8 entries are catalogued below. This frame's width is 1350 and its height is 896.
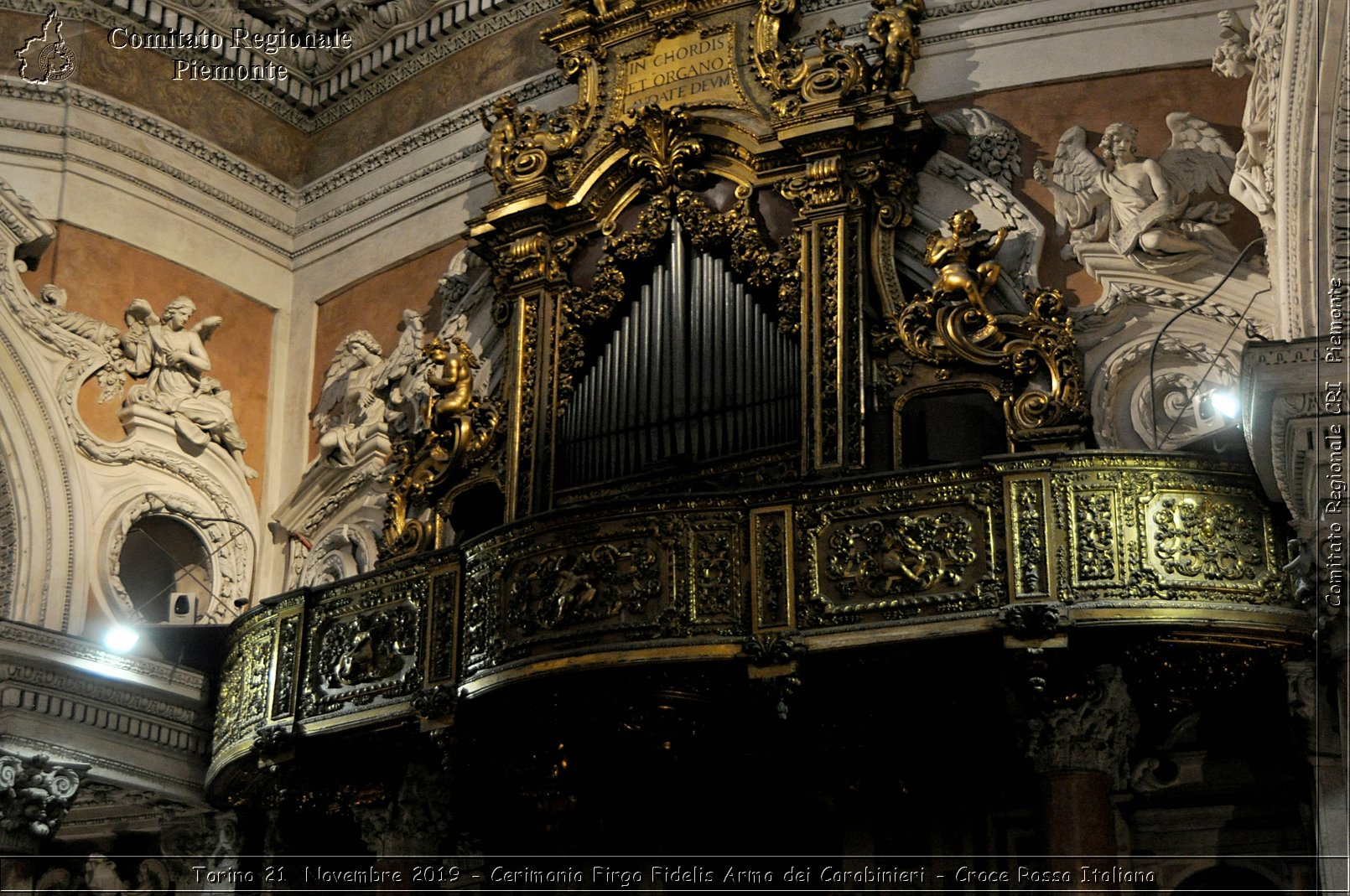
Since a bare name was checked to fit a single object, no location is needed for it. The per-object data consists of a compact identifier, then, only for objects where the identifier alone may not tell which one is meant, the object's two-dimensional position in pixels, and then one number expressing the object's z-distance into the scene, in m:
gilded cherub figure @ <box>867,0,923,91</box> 14.09
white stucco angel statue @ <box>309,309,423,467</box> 16.03
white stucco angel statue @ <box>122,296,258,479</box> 16.11
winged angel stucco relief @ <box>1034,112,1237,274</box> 12.91
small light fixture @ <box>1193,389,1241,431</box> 12.27
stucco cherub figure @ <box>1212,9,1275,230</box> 12.01
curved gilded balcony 11.05
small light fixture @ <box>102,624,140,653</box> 14.91
